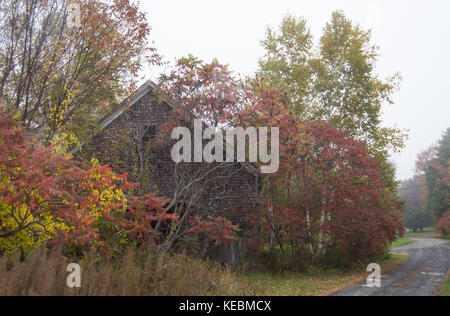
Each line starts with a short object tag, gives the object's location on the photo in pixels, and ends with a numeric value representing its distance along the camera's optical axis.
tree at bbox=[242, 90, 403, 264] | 13.26
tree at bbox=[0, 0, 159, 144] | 10.70
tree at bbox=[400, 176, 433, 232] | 65.72
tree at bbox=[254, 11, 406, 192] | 21.66
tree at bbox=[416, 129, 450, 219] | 39.72
